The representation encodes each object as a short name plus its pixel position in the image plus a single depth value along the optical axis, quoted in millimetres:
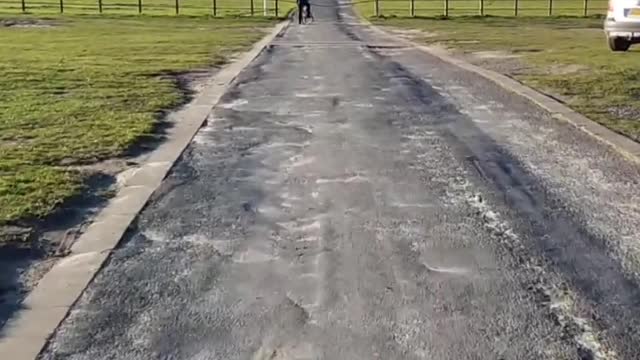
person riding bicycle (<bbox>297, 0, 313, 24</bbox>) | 47531
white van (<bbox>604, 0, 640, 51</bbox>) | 21328
